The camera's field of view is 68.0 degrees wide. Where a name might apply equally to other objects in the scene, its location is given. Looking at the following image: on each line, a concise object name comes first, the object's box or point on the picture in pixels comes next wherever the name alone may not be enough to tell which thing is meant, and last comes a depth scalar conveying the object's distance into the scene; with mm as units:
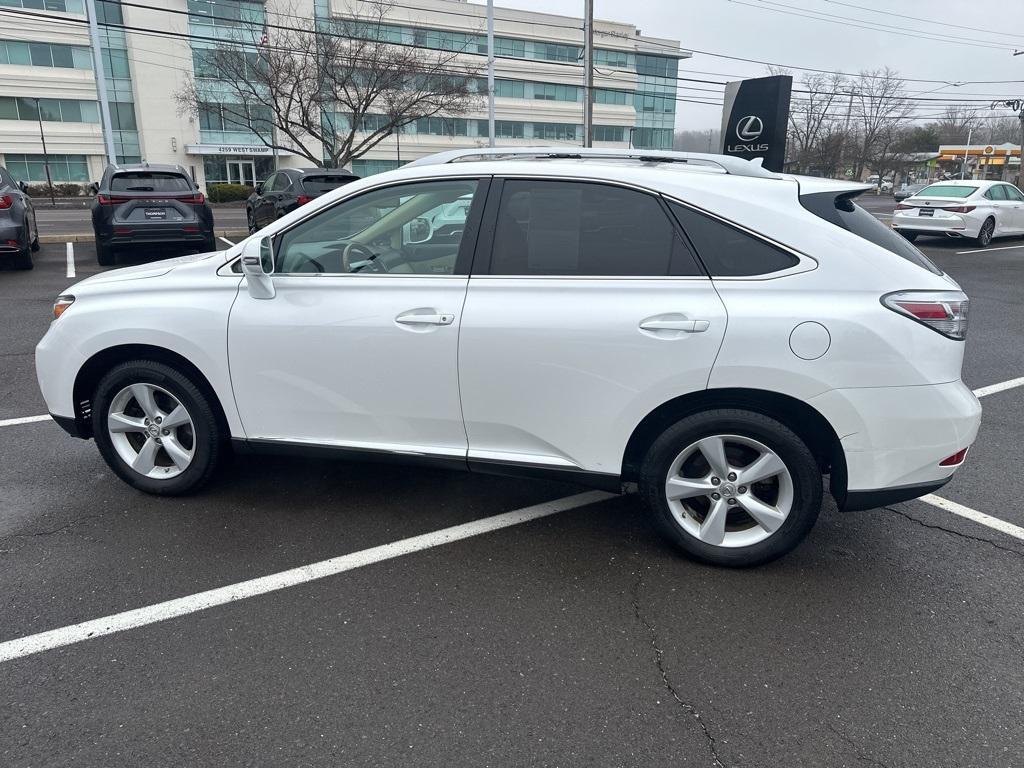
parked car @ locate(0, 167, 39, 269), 11422
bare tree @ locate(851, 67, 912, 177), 66500
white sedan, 17297
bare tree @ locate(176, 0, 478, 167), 33906
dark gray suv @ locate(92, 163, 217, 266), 12352
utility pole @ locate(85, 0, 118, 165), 25709
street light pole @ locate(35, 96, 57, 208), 47812
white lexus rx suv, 3152
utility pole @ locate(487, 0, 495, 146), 24516
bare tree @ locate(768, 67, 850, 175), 60094
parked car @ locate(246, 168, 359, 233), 15156
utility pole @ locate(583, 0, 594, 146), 23297
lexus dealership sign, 12734
